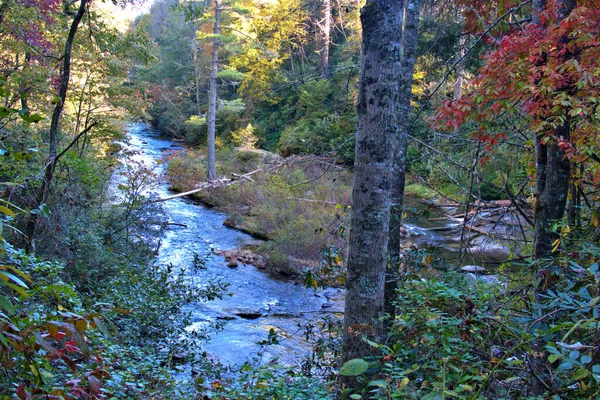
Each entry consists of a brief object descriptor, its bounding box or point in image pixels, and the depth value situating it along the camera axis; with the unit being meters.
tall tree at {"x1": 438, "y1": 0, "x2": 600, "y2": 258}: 3.39
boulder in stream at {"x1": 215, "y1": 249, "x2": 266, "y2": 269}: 10.48
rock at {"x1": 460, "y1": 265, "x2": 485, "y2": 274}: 9.43
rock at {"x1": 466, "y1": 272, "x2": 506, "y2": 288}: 4.48
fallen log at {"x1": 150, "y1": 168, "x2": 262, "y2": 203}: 16.38
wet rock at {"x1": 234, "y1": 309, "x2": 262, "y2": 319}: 7.86
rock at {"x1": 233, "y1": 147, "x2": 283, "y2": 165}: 20.00
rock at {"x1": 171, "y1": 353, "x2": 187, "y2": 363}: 5.04
